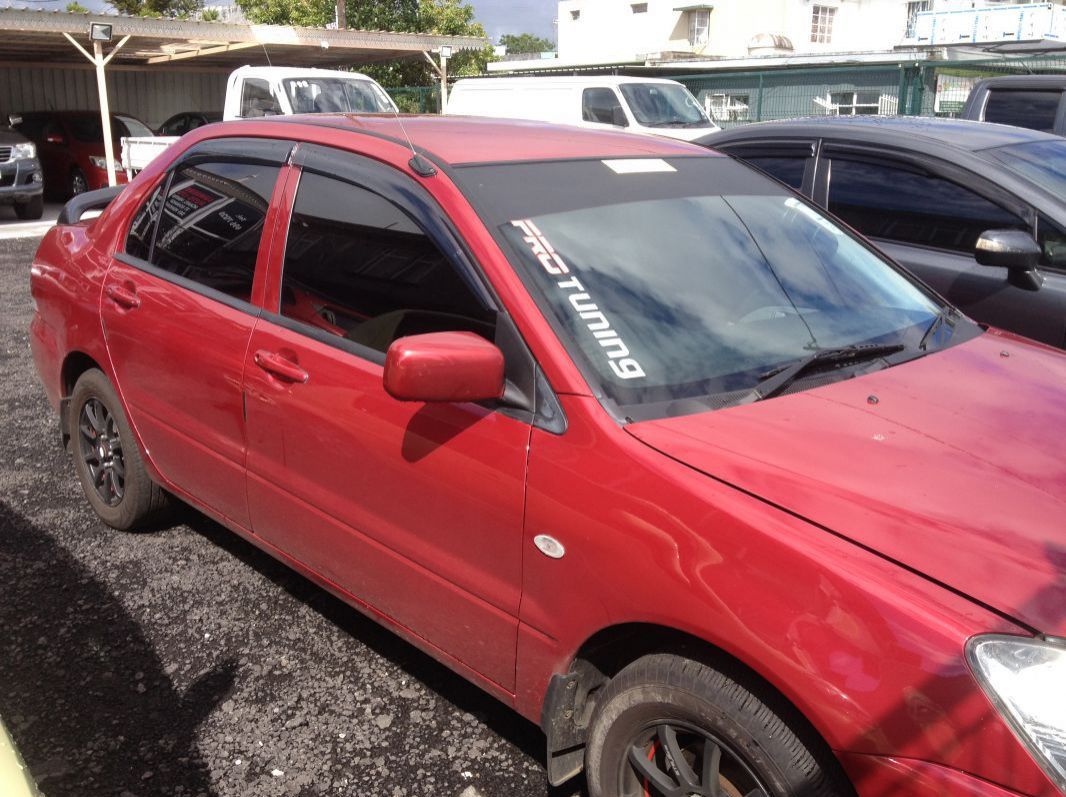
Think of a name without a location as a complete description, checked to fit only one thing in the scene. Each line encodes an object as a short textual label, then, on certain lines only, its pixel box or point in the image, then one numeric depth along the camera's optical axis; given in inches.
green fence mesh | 700.7
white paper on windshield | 122.0
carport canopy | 660.7
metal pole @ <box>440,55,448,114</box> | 845.8
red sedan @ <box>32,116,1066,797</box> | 73.2
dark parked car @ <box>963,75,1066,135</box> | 325.0
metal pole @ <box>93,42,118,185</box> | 644.1
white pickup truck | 556.1
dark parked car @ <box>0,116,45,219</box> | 610.9
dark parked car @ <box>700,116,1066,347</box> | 173.3
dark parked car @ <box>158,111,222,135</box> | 768.9
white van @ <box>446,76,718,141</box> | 605.3
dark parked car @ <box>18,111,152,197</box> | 711.1
